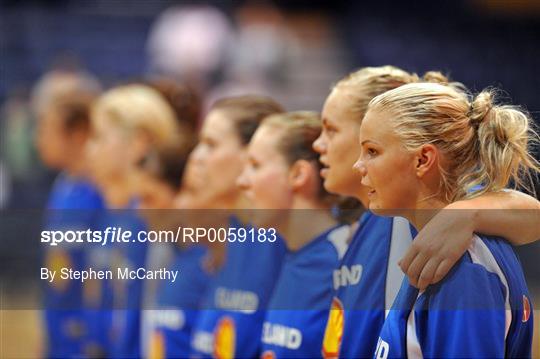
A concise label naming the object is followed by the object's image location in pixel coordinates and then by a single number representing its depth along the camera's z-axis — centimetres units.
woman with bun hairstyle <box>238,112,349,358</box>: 888
